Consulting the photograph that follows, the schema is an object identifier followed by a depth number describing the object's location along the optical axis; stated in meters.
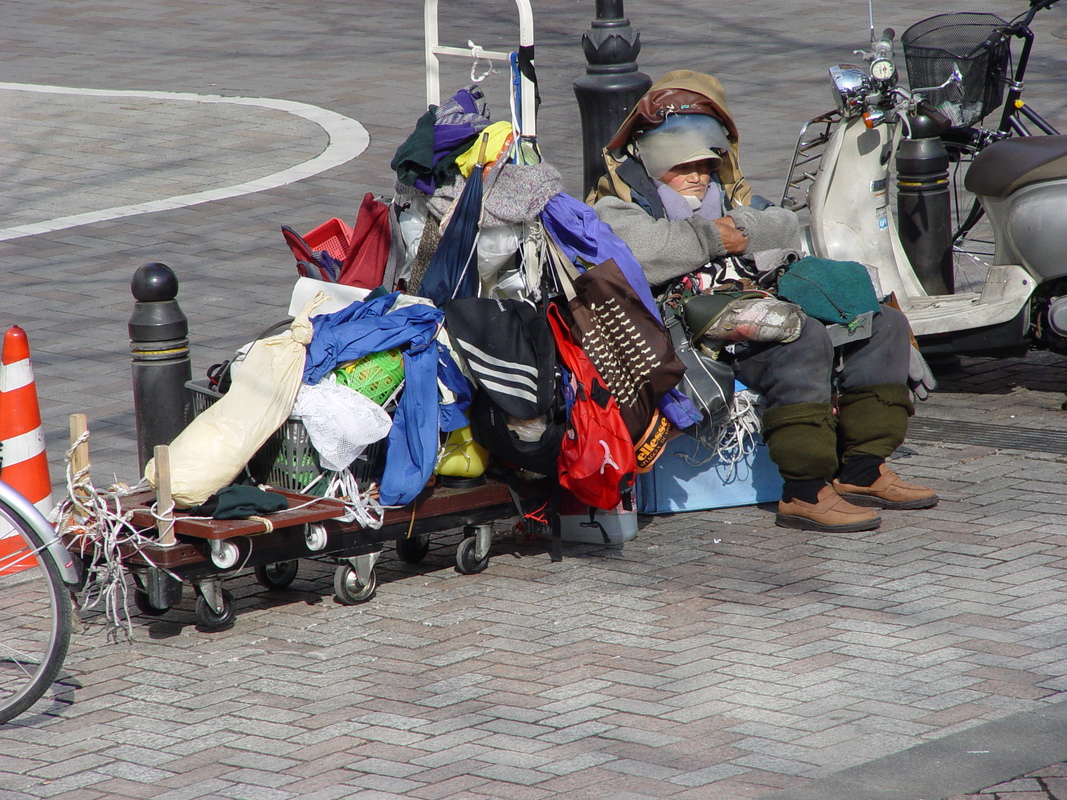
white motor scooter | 12.23
